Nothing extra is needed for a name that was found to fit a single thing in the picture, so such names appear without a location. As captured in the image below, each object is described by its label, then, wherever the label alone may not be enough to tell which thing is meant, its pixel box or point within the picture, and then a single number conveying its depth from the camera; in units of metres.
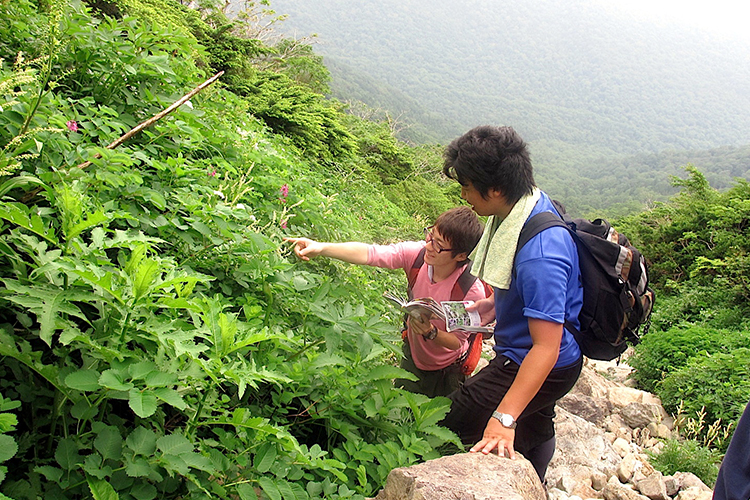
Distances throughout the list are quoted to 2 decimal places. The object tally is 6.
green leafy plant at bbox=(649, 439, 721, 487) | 4.97
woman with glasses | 2.82
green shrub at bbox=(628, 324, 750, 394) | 8.37
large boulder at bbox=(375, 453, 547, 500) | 1.73
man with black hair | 2.11
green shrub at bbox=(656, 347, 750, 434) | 6.70
